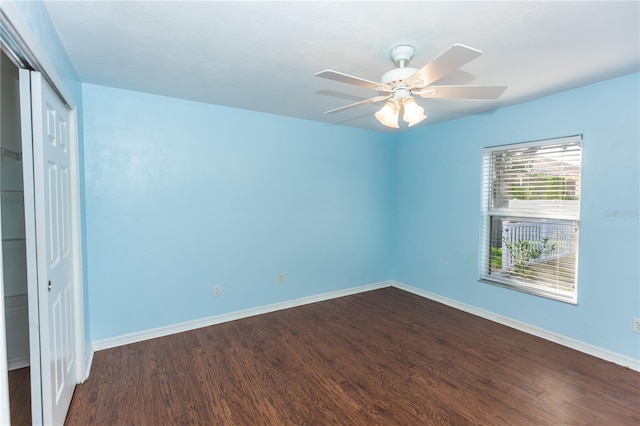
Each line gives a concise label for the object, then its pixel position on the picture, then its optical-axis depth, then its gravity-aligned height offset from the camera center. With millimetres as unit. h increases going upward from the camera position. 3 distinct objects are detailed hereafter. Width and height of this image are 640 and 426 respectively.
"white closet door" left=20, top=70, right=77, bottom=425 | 1550 -253
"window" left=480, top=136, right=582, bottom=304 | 2975 -121
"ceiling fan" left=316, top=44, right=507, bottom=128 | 1637 +695
